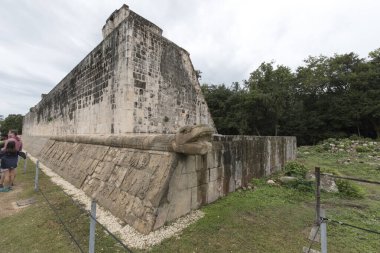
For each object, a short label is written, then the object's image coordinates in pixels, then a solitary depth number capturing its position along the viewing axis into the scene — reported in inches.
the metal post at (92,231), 82.4
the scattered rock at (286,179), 230.2
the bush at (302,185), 209.9
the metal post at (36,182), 212.7
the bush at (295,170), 251.6
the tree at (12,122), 2116.1
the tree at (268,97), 1083.0
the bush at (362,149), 580.1
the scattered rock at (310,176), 237.6
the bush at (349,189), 197.1
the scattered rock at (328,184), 211.5
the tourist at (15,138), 249.0
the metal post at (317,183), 115.9
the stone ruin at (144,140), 133.0
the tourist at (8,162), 236.4
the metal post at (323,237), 79.5
